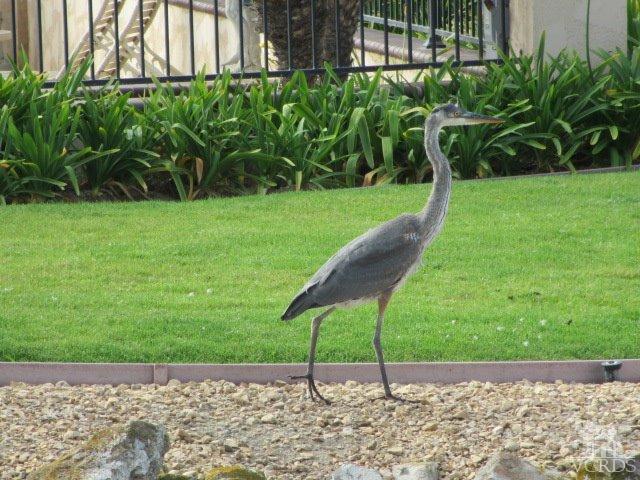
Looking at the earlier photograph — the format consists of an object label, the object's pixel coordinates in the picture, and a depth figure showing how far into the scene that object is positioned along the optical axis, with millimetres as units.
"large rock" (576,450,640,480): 9680
